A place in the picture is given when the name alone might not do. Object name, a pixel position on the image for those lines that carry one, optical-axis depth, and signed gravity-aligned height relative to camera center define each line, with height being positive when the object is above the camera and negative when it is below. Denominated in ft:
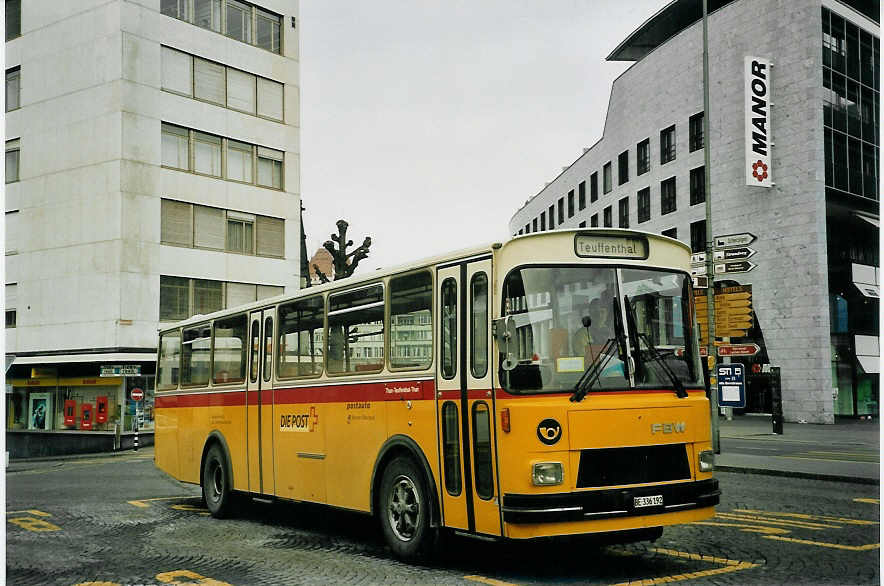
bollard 92.52 -5.21
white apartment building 108.47 +19.99
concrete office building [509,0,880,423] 116.78 +22.11
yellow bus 27.04 -1.22
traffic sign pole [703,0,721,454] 69.56 +5.38
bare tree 74.13 +8.03
